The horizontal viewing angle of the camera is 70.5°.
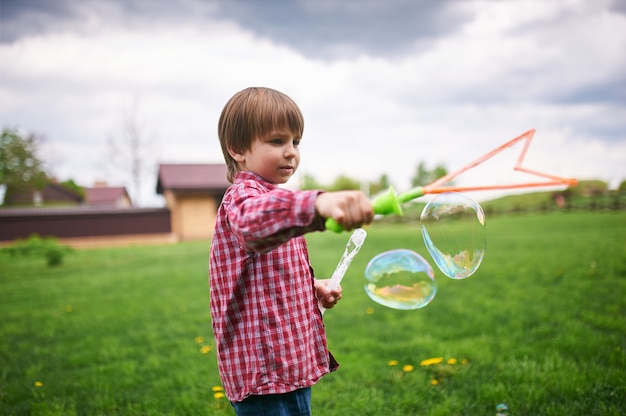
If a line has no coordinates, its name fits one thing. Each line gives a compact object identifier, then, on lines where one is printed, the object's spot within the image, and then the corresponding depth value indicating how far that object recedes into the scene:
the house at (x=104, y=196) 50.39
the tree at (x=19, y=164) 24.44
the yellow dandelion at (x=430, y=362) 3.70
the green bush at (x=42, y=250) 12.34
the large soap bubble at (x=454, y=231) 2.14
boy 1.61
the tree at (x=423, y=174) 56.01
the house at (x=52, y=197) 44.96
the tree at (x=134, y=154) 33.44
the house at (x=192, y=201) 23.58
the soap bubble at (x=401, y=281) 2.87
